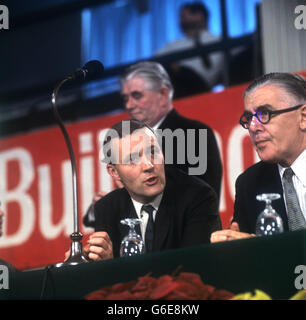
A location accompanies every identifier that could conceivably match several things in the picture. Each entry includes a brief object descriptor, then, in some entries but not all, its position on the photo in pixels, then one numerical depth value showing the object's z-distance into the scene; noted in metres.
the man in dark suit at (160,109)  7.14
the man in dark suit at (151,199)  5.46
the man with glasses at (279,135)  5.13
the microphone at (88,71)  5.29
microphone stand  4.98
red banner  8.71
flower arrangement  3.88
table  3.85
